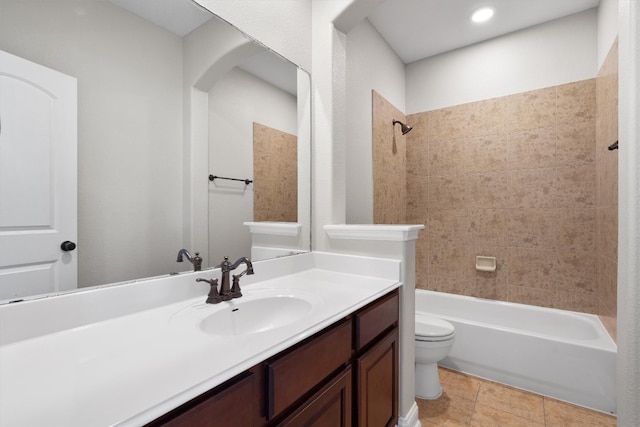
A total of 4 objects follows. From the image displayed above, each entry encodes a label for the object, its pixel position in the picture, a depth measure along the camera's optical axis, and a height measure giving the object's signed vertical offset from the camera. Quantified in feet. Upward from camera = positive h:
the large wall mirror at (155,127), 2.82 +1.10
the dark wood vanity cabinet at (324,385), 1.98 -1.59
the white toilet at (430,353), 5.99 -2.98
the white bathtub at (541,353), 5.72 -3.12
